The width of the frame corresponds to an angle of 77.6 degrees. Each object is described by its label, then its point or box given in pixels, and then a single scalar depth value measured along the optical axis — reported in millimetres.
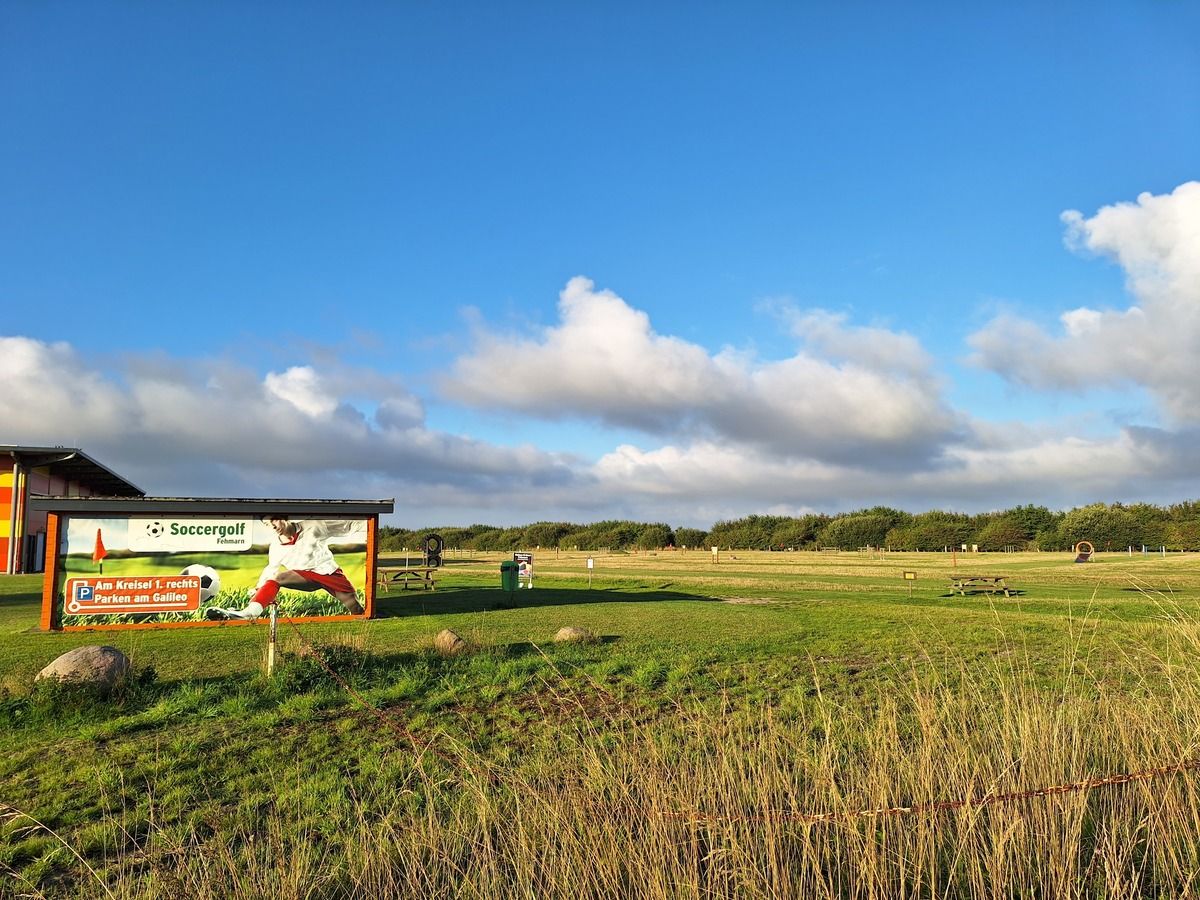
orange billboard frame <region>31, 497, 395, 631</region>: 16203
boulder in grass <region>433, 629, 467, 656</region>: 11906
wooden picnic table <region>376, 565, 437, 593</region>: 27297
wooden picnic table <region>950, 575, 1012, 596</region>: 24738
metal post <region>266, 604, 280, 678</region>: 10055
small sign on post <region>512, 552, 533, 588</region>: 25519
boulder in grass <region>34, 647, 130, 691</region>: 9031
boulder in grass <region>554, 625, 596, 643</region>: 13281
